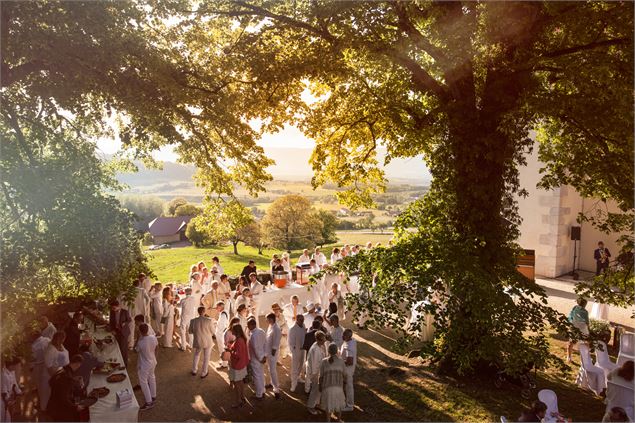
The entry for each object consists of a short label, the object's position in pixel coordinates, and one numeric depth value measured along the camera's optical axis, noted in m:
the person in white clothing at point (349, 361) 9.47
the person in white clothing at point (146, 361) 9.41
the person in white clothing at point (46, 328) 10.09
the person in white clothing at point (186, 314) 12.88
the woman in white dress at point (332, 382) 8.73
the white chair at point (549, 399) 8.29
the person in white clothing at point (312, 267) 16.97
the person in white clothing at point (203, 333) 10.94
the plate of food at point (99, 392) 7.76
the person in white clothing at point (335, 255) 18.26
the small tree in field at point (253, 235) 28.95
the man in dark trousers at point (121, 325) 10.74
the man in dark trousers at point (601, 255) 18.86
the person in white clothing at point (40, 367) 8.58
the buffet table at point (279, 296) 15.26
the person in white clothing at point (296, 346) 10.52
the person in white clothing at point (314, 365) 9.52
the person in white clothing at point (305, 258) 18.37
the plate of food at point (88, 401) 7.42
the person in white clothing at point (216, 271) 15.66
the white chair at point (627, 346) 10.98
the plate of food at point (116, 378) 8.42
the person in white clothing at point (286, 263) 17.89
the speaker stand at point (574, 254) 21.75
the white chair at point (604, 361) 10.54
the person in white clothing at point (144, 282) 12.84
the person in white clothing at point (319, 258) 18.62
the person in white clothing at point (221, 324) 12.03
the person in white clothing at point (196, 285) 14.73
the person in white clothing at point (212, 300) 14.38
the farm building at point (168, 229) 42.59
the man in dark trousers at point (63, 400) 7.30
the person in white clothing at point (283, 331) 11.05
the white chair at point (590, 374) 10.47
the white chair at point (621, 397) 8.48
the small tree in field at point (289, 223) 28.53
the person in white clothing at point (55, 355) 8.77
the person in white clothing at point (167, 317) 12.77
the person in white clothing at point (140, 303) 12.91
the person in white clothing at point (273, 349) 10.33
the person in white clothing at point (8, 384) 7.71
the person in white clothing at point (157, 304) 13.12
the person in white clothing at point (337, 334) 10.37
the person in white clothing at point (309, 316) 11.58
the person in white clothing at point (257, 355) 9.86
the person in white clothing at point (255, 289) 14.65
